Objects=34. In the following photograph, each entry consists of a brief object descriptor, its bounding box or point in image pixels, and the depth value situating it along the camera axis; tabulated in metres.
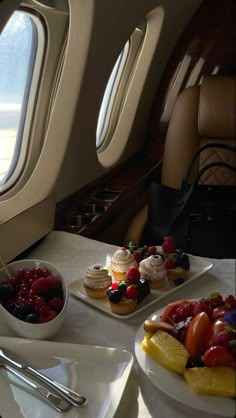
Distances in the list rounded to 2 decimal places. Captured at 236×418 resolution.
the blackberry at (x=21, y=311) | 0.77
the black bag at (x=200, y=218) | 1.41
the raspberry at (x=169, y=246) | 1.06
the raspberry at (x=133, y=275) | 0.91
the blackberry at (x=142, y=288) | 0.89
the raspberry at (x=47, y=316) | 0.77
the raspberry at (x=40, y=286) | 0.82
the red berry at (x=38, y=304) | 0.78
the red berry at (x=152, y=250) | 1.04
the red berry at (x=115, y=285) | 0.89
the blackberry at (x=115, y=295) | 0.85
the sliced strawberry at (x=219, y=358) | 0.61
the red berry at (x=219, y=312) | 0.72
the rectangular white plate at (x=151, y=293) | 0.89
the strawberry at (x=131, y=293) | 0.87
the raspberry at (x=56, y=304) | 0.80
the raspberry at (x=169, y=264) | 1.00
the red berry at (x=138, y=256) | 1.02
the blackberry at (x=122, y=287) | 0.87
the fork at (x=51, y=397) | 0.63
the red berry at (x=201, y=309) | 0.74
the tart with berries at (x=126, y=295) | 0.86
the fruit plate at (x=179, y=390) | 0.60
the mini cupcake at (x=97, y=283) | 0.92
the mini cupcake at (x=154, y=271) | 0.95
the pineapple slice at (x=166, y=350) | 0.66
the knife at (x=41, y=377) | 0.64
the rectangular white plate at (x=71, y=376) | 0.63
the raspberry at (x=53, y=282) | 0.84
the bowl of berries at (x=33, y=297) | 0.77
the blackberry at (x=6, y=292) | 0.81
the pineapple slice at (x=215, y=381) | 0.61
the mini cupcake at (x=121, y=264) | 0.98
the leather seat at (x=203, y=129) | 1.77
